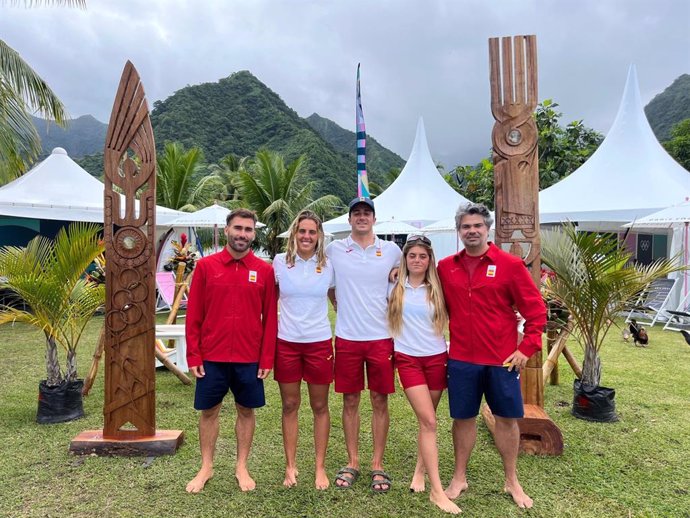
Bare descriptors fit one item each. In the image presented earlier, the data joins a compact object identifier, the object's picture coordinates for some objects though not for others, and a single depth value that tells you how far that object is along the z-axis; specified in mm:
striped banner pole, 10242
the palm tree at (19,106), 7809
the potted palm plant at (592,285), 3787
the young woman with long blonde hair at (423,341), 2725
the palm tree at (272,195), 17219
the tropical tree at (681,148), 21333
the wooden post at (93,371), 4734
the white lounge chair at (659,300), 9102
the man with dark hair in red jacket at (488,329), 2658
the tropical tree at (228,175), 20516
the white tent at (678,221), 8297
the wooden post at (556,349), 4402
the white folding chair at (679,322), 8477
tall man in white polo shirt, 2816
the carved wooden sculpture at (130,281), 3455
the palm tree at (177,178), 16422
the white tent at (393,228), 12688
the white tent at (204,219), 10797
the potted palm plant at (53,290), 3965
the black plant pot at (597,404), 4051
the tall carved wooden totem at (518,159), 3520
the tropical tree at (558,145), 17906
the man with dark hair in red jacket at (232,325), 2850
